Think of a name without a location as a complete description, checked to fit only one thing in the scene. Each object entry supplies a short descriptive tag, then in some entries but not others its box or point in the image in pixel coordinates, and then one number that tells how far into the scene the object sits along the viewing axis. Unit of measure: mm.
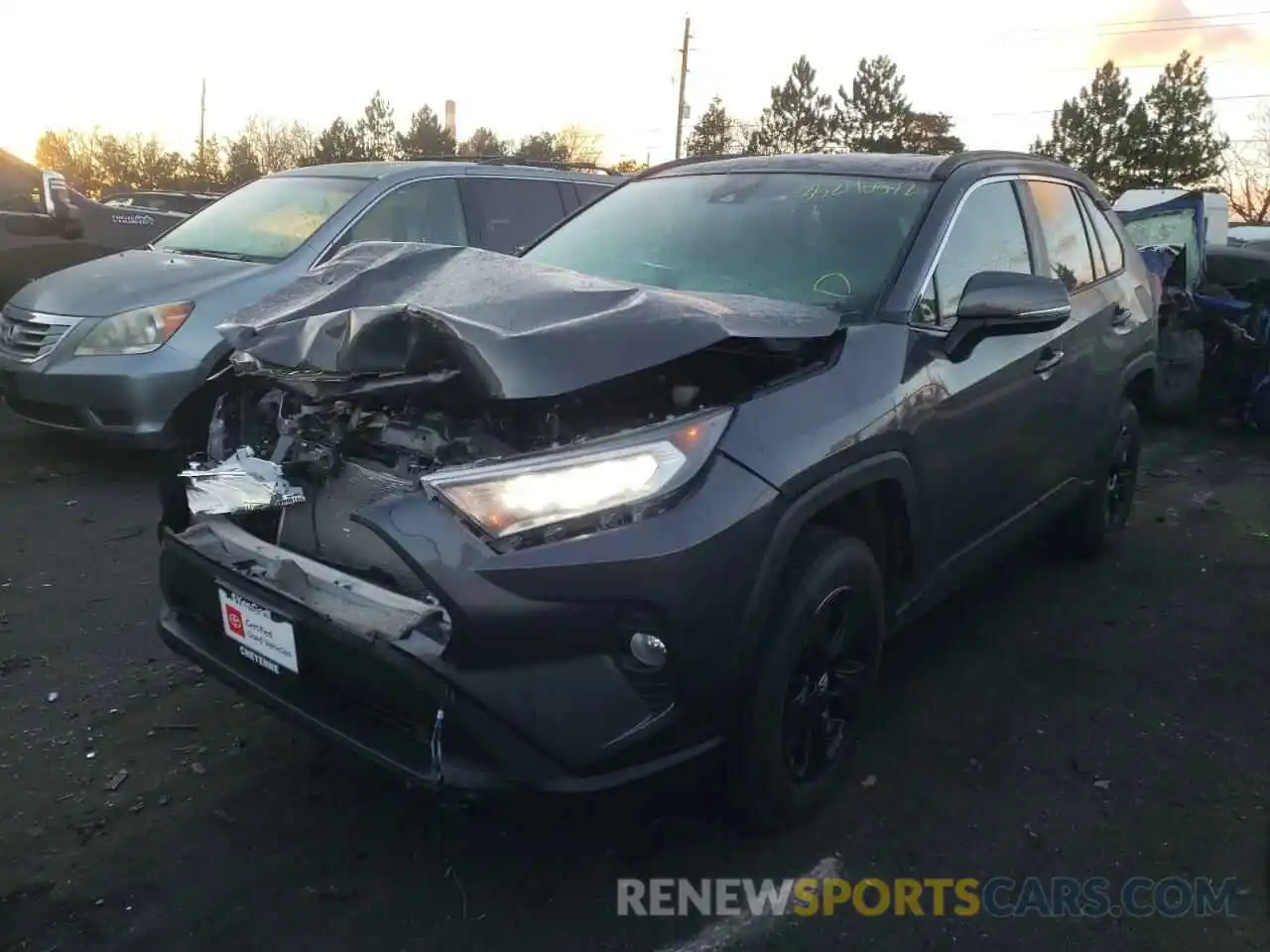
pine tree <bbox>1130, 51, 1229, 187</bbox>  35500
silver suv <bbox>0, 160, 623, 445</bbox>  5340
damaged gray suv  2115
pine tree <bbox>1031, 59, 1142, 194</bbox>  36156
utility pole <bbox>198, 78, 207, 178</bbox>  40319
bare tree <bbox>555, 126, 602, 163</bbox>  49175
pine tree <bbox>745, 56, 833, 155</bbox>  44062
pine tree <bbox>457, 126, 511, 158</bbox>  43031
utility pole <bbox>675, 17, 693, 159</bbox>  42562
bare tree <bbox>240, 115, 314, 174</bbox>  43531
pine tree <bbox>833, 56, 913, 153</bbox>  42469
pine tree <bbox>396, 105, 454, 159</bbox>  39875
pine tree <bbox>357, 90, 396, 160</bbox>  39938
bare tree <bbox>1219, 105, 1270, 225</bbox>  40031
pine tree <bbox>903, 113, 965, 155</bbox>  39875
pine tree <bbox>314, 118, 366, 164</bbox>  37875
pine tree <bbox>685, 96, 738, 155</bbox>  45219
